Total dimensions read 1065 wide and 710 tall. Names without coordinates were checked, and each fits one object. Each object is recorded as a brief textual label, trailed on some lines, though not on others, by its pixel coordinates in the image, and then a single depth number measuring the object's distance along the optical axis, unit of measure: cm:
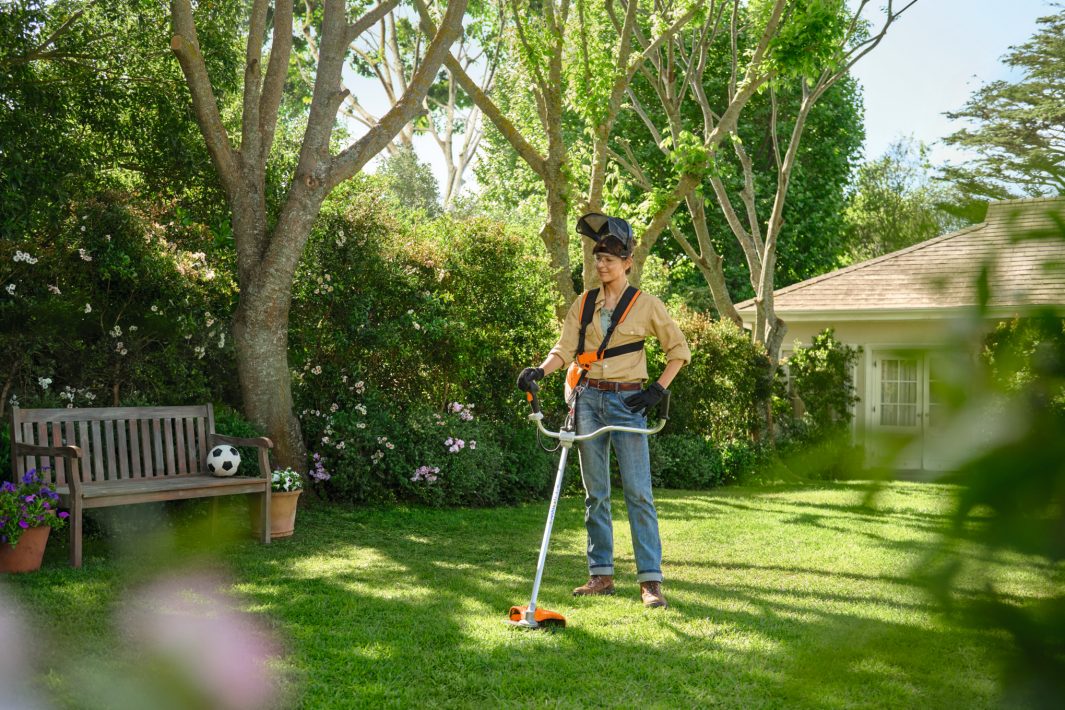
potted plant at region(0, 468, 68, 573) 598
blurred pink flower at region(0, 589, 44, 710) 371
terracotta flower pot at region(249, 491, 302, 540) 757
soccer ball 764
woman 546
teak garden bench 654
